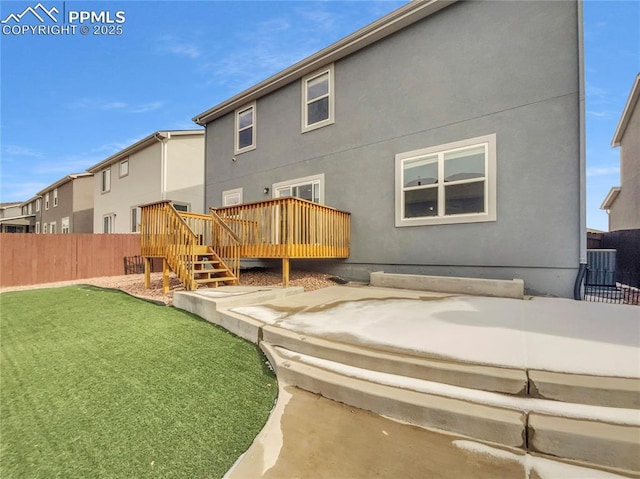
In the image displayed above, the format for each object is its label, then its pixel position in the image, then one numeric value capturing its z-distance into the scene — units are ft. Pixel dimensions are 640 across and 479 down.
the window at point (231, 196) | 34.99
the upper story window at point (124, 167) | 53.63
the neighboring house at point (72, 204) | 68.08
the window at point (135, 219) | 49.74
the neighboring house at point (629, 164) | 38.17
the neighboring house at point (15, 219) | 89.81
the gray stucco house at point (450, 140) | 17.63
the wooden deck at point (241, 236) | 20.51
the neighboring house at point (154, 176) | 46.49
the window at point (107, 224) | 55.88
